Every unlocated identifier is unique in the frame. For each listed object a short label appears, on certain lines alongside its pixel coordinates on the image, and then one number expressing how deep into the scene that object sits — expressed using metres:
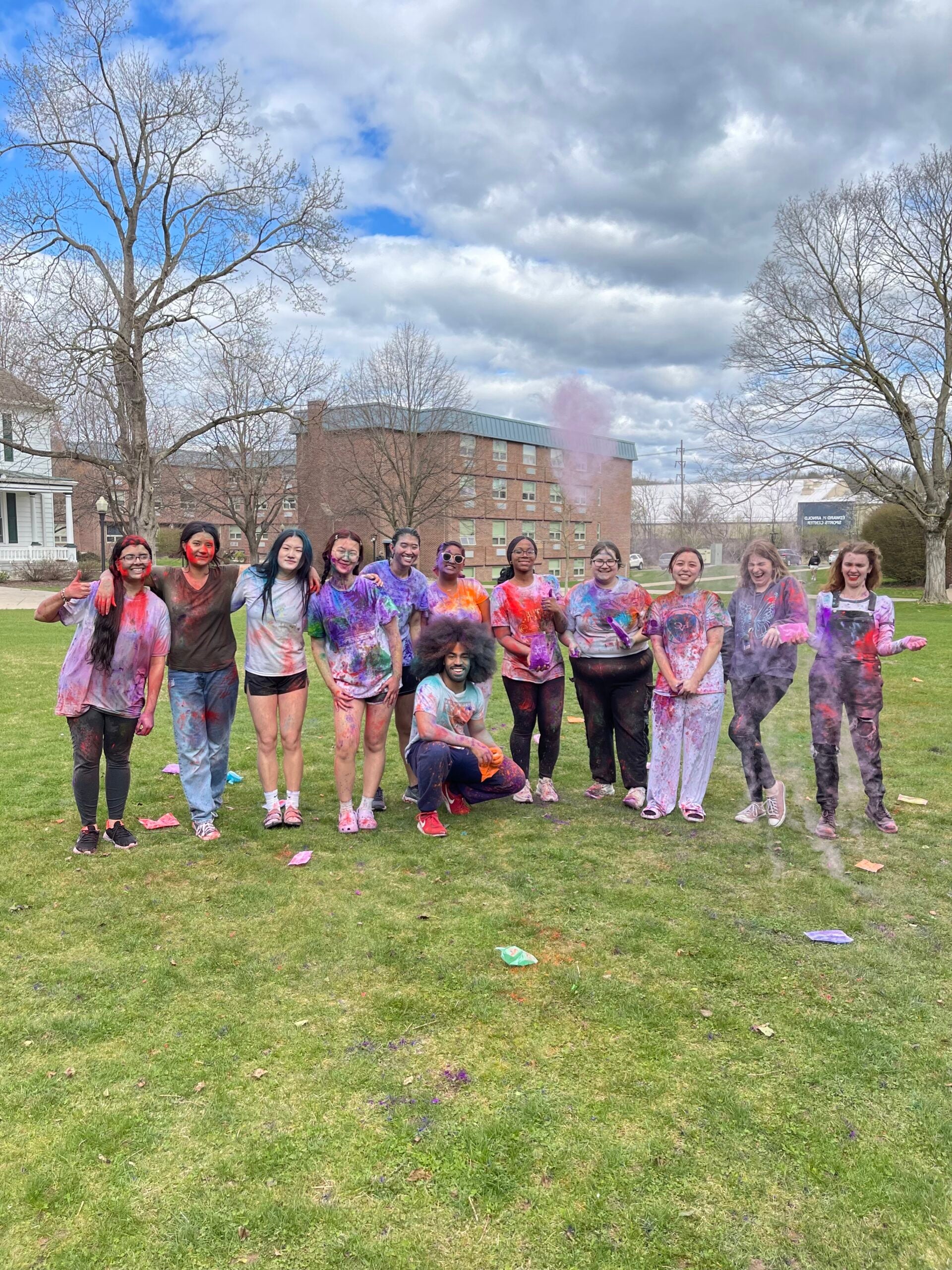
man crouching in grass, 5.19
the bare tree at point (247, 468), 31.42
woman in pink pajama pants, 5.26
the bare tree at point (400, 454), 34.72
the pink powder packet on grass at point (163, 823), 5.29
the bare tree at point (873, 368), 24.55
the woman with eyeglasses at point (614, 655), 5.46
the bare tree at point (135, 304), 22.78
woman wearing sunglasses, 5.54
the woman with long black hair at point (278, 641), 4.95
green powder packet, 3.51
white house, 34.00
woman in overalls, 5.08
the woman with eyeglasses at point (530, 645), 5.54
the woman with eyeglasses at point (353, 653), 5.05
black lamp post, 26.83
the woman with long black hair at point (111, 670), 4.59
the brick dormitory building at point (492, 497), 37.53
